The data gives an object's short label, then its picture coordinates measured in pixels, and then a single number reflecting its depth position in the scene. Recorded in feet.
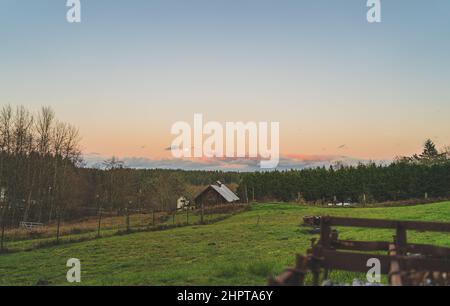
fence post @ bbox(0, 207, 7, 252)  80.18
